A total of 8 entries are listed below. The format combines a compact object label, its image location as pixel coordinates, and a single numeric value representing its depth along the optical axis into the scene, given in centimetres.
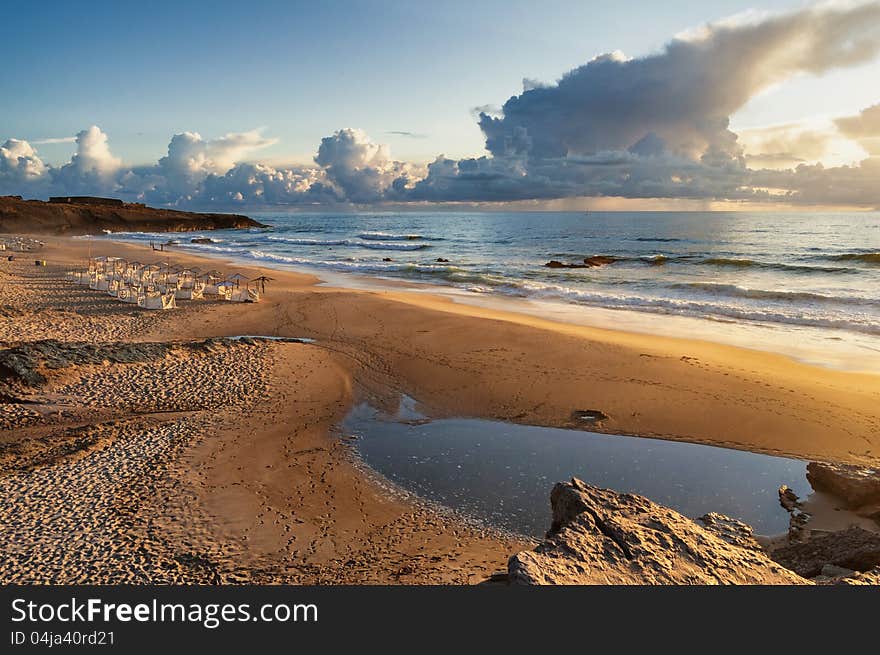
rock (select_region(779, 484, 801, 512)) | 755
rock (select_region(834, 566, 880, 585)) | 438
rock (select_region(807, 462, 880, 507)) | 715
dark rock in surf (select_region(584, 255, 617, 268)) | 4372
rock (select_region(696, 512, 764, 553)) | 606
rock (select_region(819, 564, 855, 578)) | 519
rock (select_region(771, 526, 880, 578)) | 538
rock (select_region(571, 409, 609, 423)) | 1075
